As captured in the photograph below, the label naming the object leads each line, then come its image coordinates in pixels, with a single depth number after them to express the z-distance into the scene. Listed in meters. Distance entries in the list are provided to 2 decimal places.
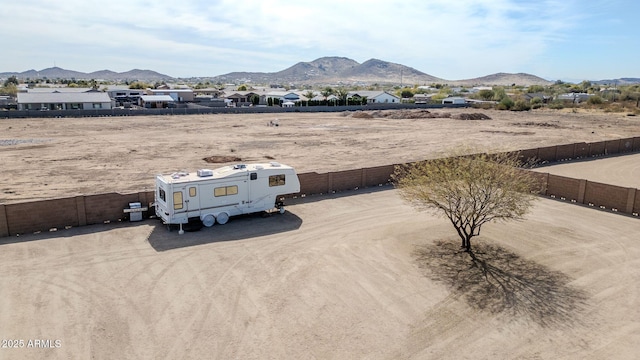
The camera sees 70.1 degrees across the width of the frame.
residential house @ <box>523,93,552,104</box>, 123.62
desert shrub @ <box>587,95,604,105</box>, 105.50
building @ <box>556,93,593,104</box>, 118.68
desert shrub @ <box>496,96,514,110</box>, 99.50
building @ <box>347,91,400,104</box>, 118.44
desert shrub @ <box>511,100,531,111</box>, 98.12
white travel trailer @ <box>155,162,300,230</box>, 19.86
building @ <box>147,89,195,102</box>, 109.74
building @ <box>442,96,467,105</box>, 113.09
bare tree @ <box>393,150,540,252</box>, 17.19
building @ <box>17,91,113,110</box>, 76.75
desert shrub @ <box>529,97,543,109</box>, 104.97
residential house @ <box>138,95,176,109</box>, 92.75
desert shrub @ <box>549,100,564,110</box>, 101.19
